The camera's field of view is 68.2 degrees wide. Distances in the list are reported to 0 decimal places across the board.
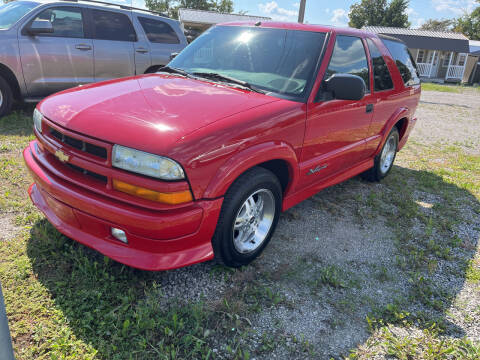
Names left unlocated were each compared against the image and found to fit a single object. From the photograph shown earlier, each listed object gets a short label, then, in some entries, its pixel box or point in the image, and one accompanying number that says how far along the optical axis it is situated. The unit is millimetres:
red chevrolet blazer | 2100
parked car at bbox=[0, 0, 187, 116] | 5496
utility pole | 10750
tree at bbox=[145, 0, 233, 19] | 50219
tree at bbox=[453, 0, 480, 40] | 52366
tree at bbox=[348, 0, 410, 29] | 50469
